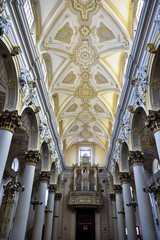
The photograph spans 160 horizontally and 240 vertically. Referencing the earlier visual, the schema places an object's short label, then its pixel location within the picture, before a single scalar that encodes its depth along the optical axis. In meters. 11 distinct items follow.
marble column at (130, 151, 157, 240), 8.79
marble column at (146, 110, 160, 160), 7.82
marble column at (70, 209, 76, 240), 19.48
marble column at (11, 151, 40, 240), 8.79
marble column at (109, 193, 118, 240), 18.25
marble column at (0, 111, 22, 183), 7.44
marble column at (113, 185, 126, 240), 15.16
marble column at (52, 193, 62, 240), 18.16
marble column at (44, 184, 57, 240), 15.56
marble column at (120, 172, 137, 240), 11.39
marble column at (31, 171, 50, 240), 11.78
